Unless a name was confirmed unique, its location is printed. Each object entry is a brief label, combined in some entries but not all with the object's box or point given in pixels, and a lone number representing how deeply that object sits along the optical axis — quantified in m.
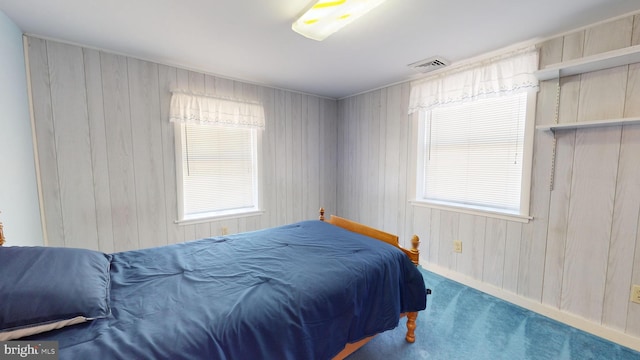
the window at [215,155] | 2.67
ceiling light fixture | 1.50
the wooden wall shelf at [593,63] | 1.53
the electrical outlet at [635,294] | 1.69
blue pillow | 0.84
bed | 0.88
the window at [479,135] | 2.15
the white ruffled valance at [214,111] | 2.57
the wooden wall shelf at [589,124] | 1.60
